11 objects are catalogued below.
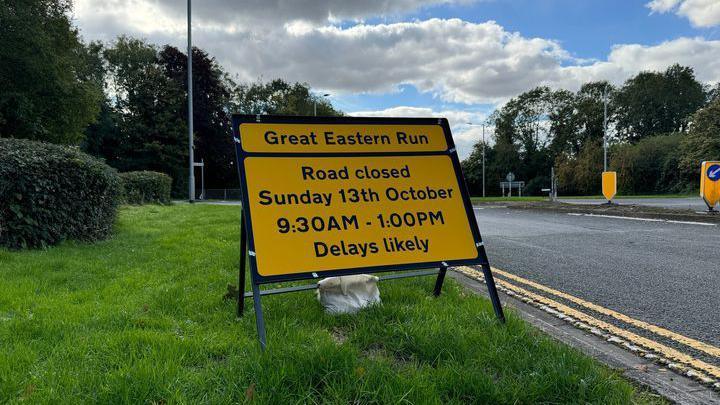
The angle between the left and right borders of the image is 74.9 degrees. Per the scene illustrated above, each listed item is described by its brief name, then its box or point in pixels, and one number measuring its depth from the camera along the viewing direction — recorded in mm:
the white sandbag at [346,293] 3539
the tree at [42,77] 20953
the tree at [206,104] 44812
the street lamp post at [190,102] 21366
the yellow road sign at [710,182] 12461
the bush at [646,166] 43500
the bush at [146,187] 16031
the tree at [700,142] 36469
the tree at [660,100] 55750
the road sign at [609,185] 16672
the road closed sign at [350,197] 3059
